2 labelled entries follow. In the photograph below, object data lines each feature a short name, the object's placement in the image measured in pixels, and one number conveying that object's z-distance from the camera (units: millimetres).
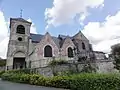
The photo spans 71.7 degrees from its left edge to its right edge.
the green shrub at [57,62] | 10205
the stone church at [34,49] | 16979
